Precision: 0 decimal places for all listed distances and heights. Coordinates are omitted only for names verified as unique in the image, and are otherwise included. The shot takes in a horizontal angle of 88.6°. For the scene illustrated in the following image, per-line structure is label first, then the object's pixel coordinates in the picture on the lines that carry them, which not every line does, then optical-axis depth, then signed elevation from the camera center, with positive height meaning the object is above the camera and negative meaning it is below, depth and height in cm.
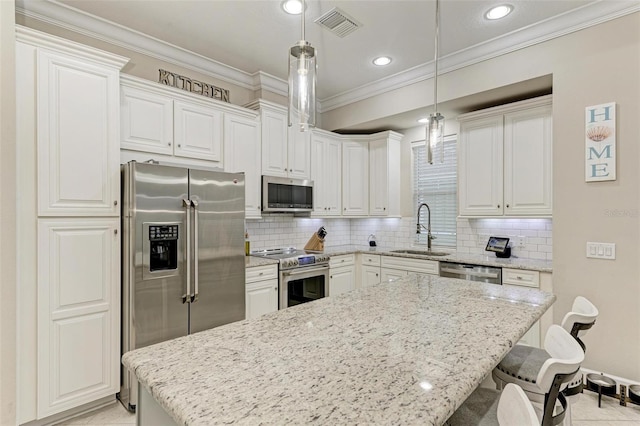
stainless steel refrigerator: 235 -33
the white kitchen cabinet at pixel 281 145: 363 +79
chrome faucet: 408 -18
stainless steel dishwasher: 308 -59
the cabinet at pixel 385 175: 439 +50
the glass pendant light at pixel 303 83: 134 +53
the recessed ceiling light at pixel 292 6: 249 +160
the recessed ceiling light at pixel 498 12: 254 +159
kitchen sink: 391 -50
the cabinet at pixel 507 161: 308 +52
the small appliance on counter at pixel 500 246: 341 -36
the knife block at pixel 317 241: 425 -37
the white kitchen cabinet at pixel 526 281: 288 -62
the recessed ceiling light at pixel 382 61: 338 +159
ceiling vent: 255 +154
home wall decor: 250 +55
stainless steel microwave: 360 +20
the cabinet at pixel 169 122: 263 +79
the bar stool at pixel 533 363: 143 -73
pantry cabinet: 205 -8
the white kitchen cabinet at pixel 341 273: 390 -75
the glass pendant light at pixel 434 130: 211 +53
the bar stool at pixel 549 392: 99 -56
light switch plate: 250 -30
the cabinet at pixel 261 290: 308 -75
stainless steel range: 335 -68
